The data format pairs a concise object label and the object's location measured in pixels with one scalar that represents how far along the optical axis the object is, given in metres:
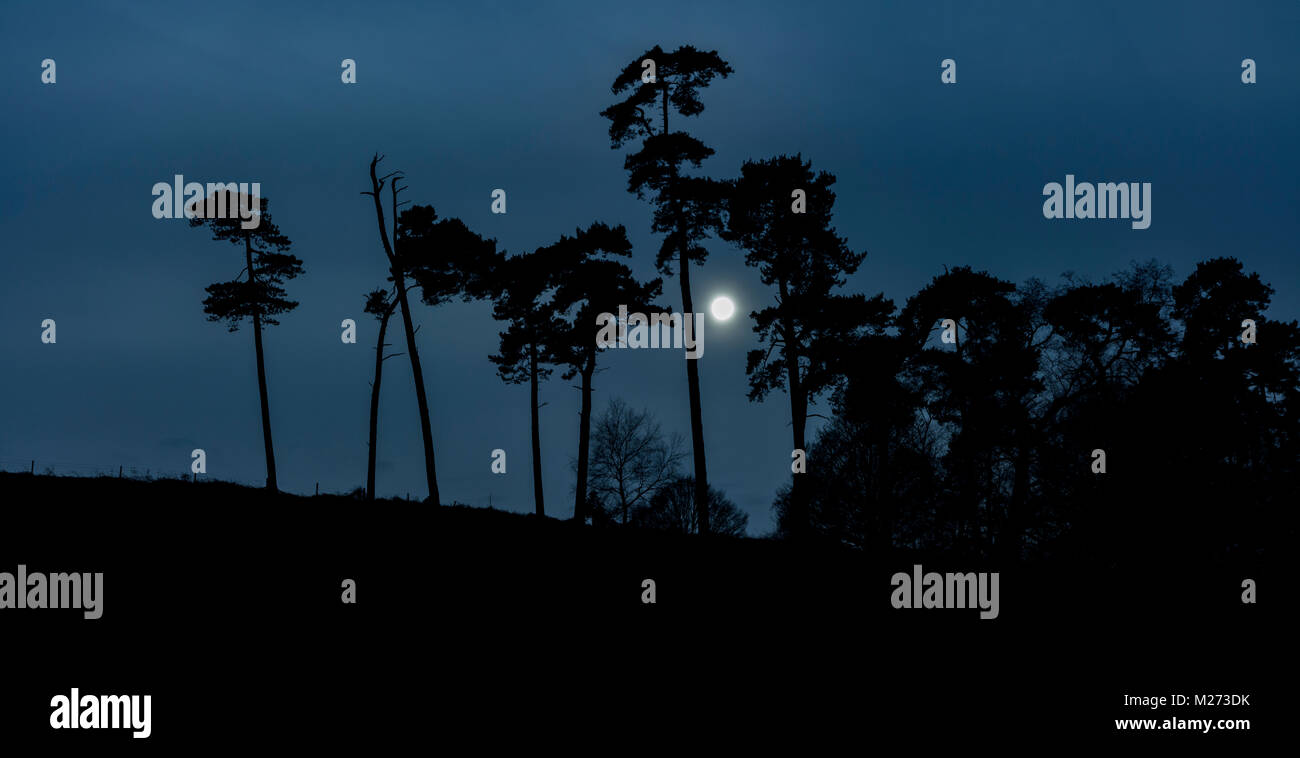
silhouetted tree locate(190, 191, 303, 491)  34.31
